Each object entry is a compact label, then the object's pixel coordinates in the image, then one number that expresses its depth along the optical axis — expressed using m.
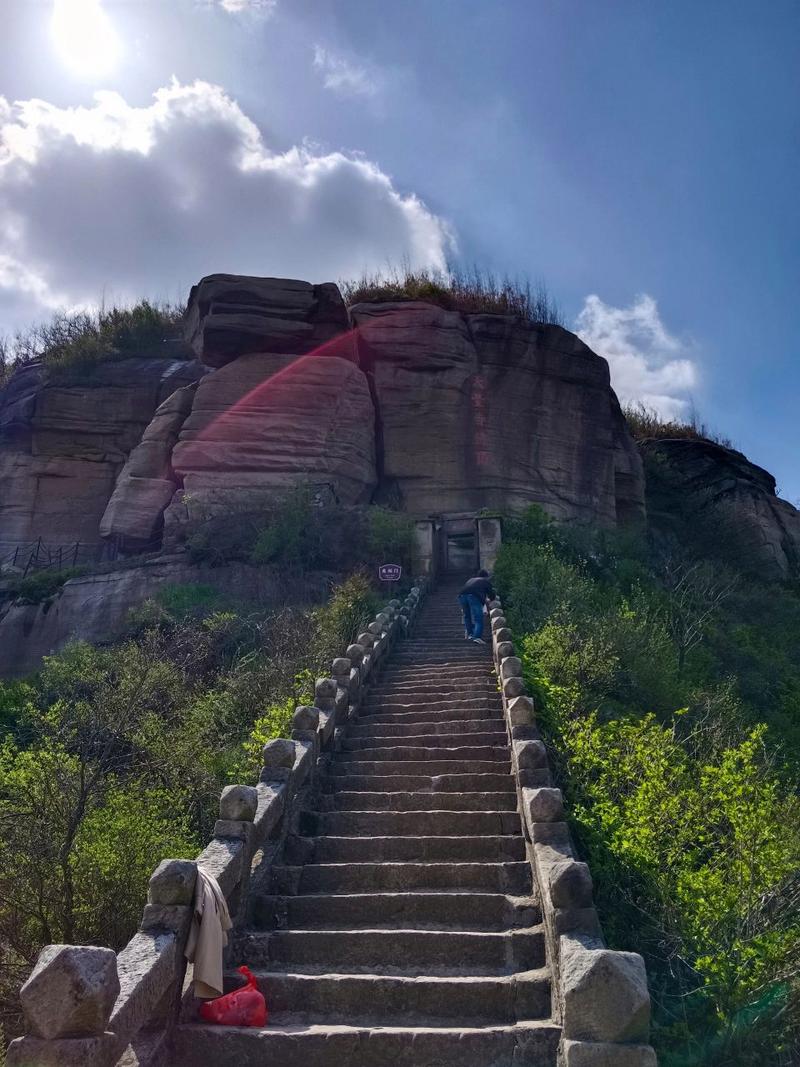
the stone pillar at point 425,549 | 24.02
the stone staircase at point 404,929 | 5.36
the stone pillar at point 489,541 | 24.53
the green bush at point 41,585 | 24.14
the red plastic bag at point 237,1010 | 5.52
